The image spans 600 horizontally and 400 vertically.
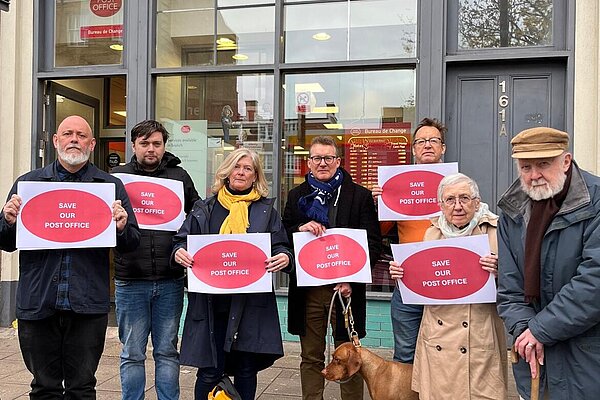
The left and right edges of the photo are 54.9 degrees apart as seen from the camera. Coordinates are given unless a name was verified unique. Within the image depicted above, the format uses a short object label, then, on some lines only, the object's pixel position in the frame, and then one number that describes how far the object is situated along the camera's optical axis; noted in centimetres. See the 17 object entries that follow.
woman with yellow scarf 365
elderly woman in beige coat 314
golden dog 355
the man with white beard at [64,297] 339
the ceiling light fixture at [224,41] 684
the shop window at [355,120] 637
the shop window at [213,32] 674
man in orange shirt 375
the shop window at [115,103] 827
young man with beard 391
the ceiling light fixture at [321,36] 659
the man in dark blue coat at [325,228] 399
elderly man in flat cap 247
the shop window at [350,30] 637
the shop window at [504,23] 597
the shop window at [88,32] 711
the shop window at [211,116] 673
